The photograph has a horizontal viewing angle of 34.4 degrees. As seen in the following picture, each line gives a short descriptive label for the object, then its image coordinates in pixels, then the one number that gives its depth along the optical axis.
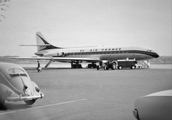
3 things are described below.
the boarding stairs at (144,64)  52.24
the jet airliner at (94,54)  47.12
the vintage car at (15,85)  8.66
